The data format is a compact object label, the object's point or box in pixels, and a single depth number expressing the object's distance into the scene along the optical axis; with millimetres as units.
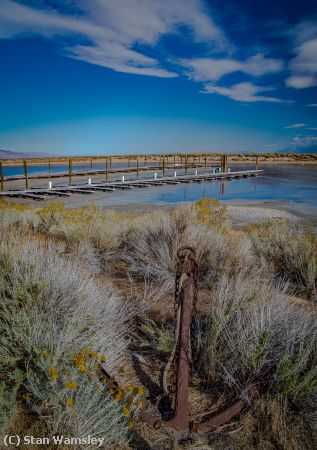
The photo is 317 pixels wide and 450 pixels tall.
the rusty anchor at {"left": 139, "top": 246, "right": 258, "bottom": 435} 2602
